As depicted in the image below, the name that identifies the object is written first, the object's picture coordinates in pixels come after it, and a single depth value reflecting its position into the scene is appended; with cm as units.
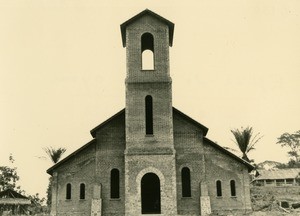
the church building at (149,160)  2375
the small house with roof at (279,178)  5338
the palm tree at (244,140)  4431
